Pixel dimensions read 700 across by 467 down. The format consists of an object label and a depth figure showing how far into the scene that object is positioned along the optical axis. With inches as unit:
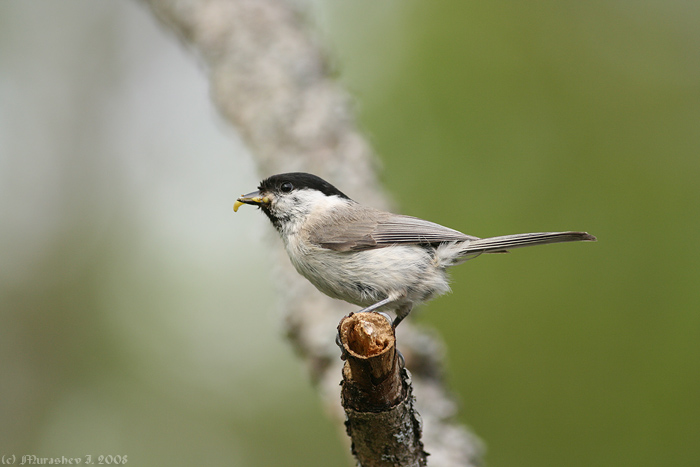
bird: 212.1
